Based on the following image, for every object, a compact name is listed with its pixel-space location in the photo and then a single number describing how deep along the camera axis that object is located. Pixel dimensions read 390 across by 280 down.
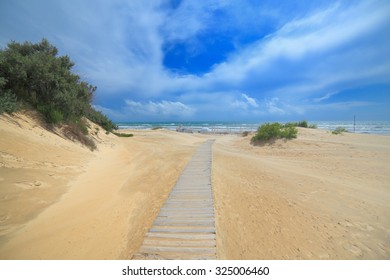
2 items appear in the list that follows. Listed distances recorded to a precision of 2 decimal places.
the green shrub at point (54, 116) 9.04
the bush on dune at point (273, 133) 17.23
